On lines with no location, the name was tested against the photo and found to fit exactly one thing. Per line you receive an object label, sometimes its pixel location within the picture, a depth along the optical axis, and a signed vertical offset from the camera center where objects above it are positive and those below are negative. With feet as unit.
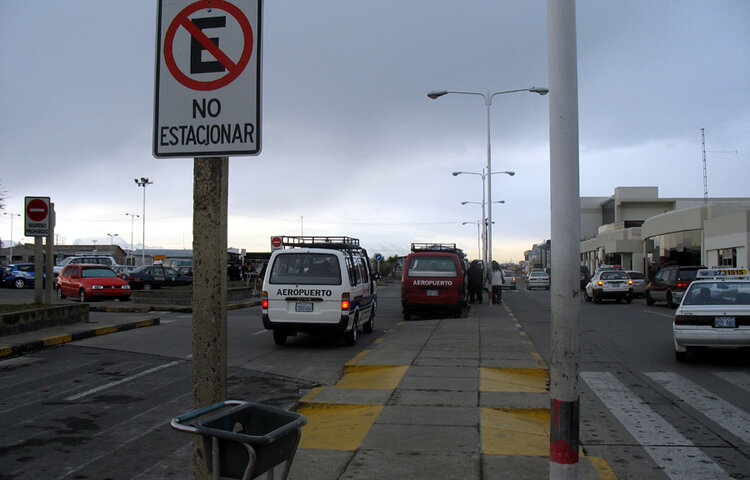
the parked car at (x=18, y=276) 127.24 -1.17
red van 63.57 -1.18
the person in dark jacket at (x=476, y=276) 88.74 -0.80
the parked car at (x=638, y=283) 107.24 -2.13
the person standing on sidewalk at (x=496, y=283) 92.22 -1.84
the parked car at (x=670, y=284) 82.28 -1.87
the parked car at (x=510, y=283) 174.78 -3.53
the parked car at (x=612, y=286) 97.66 -2.40
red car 86.74 -1.75
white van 42.50 -1.52
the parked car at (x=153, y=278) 115.65 -1.43
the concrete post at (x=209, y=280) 10.69 -0.16
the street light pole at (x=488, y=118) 103.35 +28.47
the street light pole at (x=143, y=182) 215.43 +29.70
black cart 9.22 -2.56
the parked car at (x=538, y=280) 171.53 -2.62
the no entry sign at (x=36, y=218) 50.34 +4.13
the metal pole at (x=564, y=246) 12.42 +0.48
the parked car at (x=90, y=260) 127.44 +2.14
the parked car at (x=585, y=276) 131.03 -1.17
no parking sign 10.46 +3.19
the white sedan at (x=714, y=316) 35.81 -2.61
